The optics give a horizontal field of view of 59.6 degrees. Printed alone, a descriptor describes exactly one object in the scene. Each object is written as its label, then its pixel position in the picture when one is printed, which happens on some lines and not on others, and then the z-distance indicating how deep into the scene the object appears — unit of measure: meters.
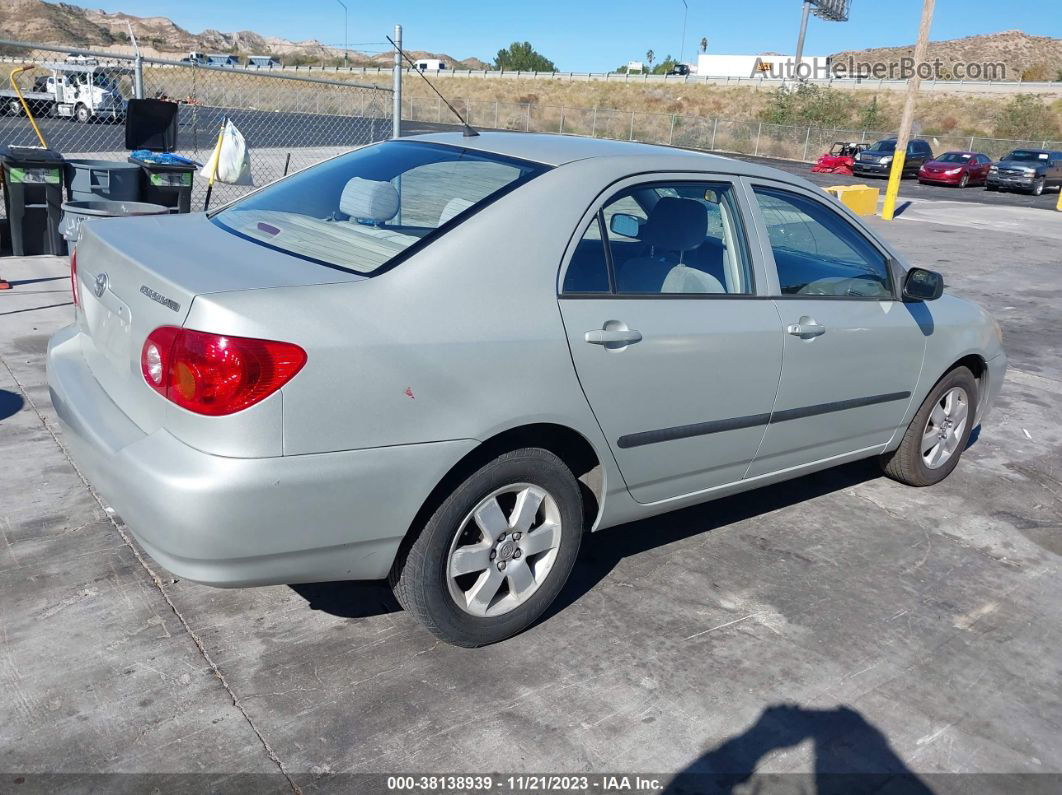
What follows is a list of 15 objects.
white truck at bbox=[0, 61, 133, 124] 24.03
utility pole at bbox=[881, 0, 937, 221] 17.78
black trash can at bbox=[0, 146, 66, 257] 8.02
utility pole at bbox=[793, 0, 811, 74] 65.79
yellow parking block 20.00
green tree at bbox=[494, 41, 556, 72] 117.19
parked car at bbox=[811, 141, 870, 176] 36.34
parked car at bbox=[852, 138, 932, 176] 33.84
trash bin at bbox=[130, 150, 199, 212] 8.52
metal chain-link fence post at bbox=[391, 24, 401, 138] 8.55
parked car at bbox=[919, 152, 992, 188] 32.81
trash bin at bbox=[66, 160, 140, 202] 8.23
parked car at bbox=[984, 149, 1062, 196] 31.81
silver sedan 2.58
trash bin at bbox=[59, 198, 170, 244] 6.06
